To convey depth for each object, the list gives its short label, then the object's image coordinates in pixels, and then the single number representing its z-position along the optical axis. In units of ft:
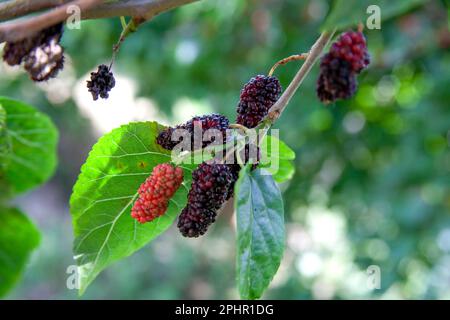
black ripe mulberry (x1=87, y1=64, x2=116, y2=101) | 0.99
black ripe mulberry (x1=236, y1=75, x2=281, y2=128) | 0.98
